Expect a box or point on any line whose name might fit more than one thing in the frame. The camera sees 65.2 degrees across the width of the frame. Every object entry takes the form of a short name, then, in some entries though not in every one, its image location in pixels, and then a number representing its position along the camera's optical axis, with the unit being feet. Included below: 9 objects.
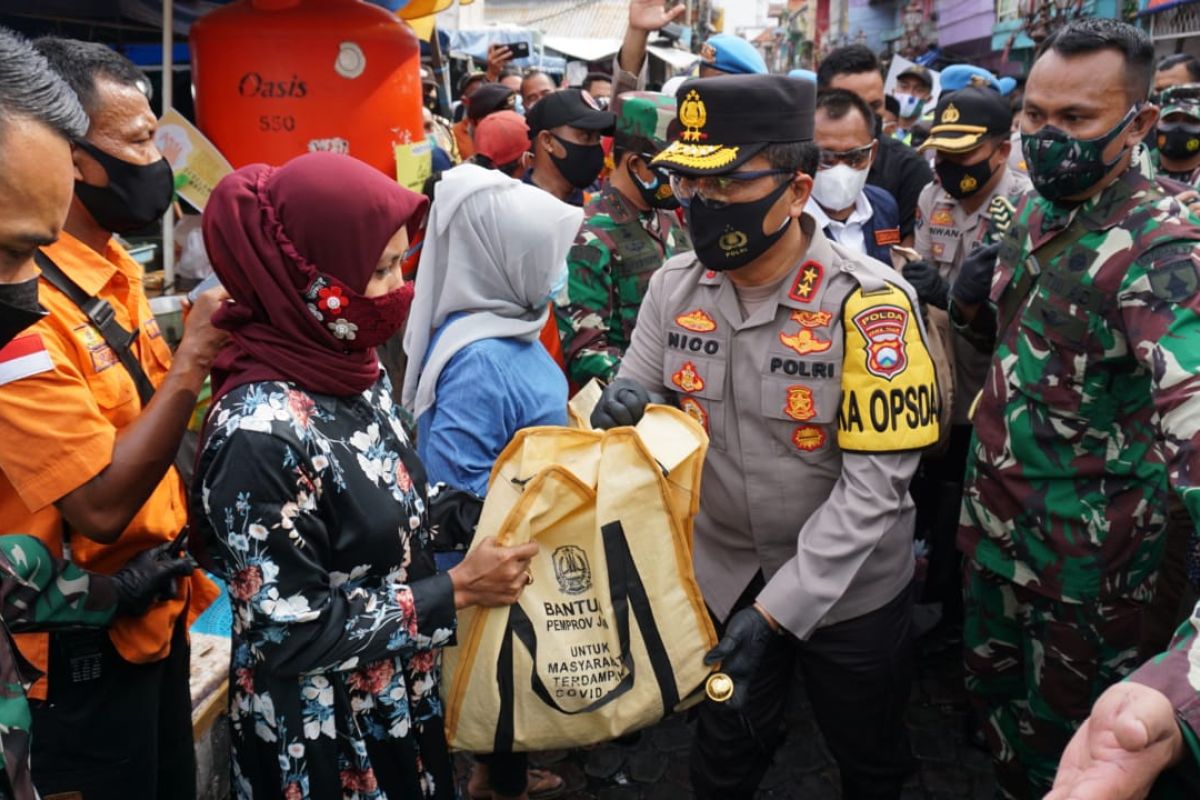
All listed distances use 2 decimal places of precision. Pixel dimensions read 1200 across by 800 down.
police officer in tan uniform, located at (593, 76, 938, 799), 7.64
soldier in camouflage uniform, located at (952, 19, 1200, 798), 8.03
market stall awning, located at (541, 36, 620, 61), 66.39
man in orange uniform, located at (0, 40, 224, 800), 6.38
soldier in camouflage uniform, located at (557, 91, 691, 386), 12.45
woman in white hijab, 8.24
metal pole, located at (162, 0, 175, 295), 13.51
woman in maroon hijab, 5.75
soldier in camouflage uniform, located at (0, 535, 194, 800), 5.94
